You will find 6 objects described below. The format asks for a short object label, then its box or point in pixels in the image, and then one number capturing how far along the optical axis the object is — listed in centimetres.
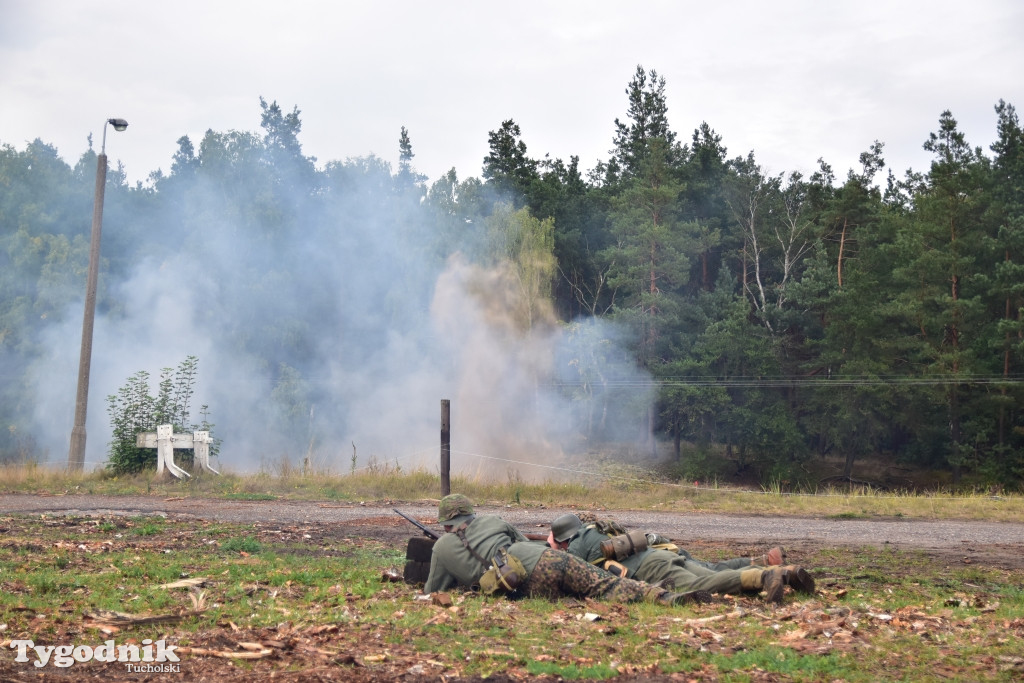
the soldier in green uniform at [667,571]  811
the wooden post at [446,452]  1828
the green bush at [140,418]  2173
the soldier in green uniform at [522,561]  824
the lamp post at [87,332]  2205
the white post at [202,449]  2189
